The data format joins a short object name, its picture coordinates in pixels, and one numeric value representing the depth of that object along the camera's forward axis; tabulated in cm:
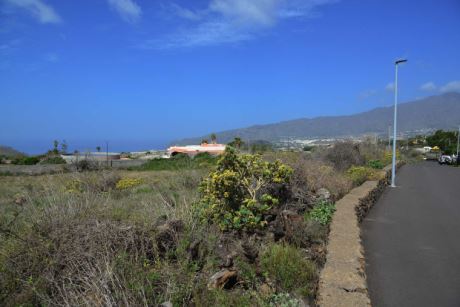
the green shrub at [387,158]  2808
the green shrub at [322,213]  735
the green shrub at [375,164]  2152
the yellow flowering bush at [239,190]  641
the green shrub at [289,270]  464
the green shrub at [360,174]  1382
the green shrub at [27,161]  3188
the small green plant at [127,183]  1384
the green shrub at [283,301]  373
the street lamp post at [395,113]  1722
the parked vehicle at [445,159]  3957
